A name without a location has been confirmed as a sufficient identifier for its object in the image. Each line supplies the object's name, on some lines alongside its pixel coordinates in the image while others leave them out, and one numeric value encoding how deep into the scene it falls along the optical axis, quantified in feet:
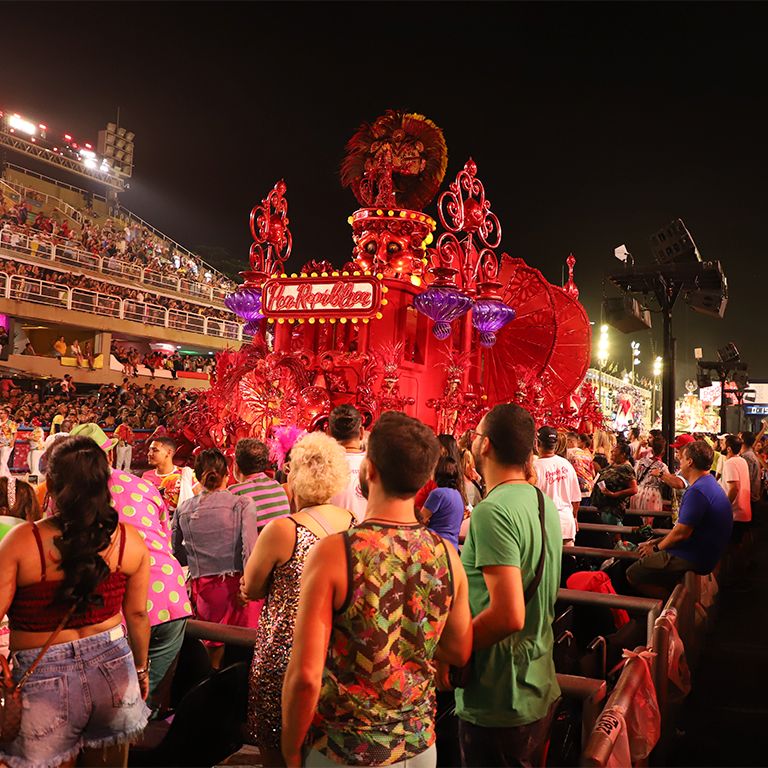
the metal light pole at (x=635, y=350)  179.28
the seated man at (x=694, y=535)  18.45
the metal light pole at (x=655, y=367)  172.18
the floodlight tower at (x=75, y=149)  153.99
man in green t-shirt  8.50
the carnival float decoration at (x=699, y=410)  160.25
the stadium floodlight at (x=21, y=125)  154.33
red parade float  40.11
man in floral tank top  6.86
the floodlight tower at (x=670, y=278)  36.94
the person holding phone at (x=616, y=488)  27.73
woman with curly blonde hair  9.27
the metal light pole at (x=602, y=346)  126.89
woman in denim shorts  8.38
